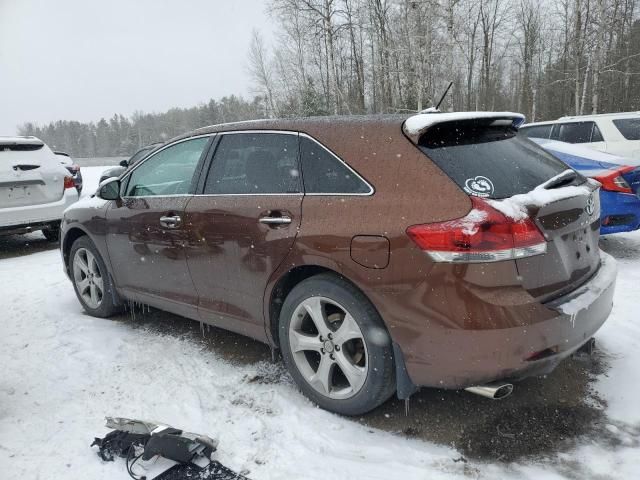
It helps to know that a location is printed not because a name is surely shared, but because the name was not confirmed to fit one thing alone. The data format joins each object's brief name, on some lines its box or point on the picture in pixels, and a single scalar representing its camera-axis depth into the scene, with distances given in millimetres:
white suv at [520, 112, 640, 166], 8281
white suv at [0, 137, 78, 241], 7176
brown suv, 2160
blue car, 5223
